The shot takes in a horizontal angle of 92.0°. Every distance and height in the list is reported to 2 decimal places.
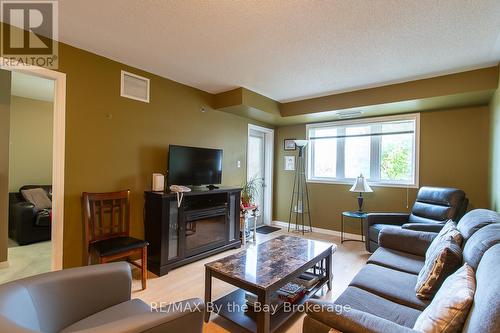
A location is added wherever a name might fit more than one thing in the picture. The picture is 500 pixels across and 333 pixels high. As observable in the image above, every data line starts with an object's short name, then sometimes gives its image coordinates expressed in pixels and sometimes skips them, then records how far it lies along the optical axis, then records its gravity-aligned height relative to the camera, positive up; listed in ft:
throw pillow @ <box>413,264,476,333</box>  3.24 -1.94
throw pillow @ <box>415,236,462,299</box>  4.78 -1.99
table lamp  12.73 -0.97
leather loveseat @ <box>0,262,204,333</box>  3.16 -2.19
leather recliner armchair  9.81 -1.86
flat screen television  10.21 -0.01
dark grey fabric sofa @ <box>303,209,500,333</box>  3.03 -2.25
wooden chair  7.64 -2.30
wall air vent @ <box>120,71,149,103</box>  9.51 +3.16
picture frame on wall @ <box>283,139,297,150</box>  16.52 +1.61
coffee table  5.41 -2.61
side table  12.44 -2.82
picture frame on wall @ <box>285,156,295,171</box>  16.56 +0.30
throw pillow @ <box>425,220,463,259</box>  5.59 -1.58
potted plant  13.91 -1.54
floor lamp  16.03 -2.25
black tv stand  9.21 -2.57
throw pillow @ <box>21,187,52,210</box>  12.92 -1.91
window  12.71 +1.06
